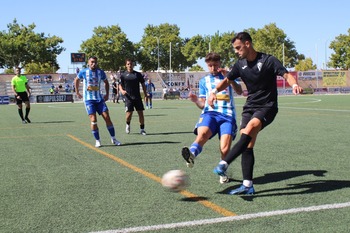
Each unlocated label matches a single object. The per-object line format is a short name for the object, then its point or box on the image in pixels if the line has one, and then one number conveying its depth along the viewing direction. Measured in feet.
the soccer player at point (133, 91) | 42.01
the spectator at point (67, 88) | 181.47
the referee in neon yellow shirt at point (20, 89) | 57.57
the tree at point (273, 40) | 313.32
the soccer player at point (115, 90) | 118.29
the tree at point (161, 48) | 322.75
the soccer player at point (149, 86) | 100.79
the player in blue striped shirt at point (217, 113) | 19.71
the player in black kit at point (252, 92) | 17.03
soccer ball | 16.42
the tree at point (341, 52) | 272.10
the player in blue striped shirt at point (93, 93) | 32.86
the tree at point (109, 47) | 287.69
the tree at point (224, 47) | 323.92
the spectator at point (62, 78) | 194.49
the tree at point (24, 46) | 253.24
